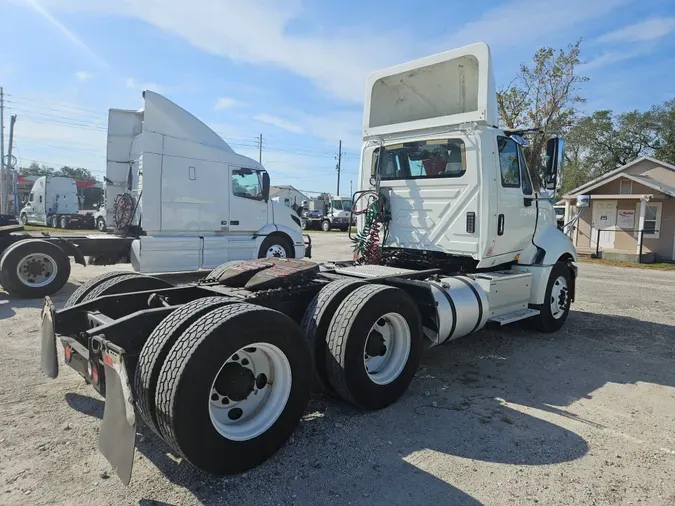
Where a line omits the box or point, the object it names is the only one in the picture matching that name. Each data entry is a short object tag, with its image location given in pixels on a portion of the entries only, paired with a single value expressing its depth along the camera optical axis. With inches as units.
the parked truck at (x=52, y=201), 1194.0
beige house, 725.9
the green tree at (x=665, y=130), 1556.3
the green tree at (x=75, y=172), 3690.9
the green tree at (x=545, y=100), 1068.5
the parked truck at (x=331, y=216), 1393.9
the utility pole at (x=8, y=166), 1455.5
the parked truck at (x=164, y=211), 343.6
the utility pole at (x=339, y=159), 2670.8
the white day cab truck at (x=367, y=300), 109.3
